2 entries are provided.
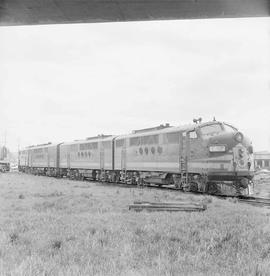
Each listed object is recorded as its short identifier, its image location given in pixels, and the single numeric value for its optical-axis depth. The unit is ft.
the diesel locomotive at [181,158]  57.16
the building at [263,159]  277.64
